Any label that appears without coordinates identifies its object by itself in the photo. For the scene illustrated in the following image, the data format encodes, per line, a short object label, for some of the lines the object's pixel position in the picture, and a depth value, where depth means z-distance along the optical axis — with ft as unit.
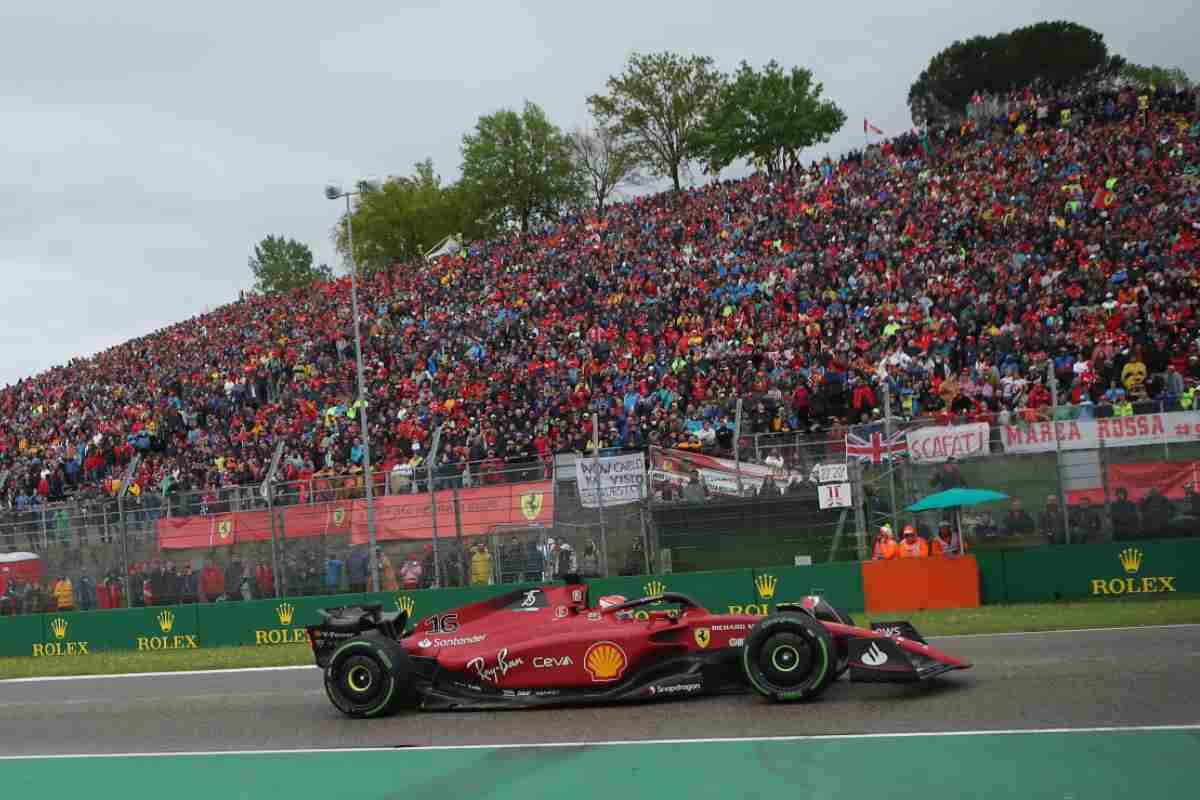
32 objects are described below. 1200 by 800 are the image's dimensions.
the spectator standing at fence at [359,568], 72.79
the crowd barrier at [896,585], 59.47
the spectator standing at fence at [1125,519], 61.21
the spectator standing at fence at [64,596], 79.66
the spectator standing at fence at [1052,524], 63.21
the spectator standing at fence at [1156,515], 60.59
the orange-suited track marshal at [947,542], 64.28
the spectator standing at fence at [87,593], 79.25
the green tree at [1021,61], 229.25
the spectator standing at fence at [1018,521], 63.87
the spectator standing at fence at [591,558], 69.46
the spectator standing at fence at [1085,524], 62.39
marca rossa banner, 61.41
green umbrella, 63.31
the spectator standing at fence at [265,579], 75.61
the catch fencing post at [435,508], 71.41
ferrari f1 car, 34.22
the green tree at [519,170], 227.40
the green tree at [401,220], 247.70
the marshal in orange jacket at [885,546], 63.72
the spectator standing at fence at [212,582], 75.97
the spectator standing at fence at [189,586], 75.87
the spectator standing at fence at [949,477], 65.51
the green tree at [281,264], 343.46
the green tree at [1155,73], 244.83
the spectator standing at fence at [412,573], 72.13
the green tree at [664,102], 207.00
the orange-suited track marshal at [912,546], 63.41
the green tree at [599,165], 223.51
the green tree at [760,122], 195.52
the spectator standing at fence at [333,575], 73.31
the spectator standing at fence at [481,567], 70.44
